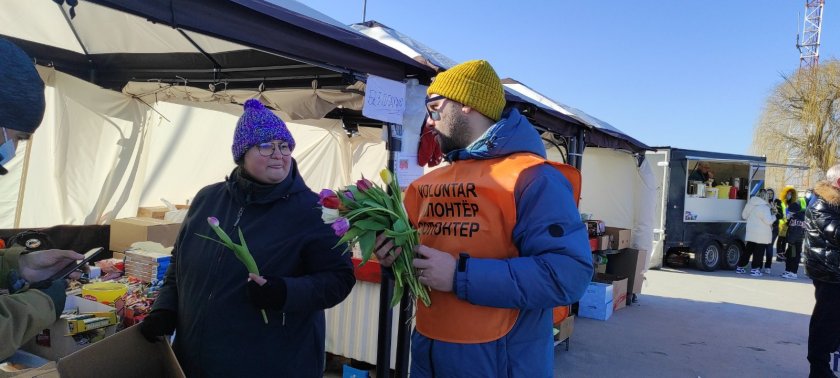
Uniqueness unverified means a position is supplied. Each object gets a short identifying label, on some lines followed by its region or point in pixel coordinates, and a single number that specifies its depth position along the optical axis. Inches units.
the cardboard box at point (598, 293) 260.5
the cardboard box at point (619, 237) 297.3
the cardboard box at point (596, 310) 264.7
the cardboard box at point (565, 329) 206.4
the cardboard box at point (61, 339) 90.3
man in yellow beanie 55.1
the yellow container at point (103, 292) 112.3
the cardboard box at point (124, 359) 57.7
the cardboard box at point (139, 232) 185.0
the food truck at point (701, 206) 422.0
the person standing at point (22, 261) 44.2
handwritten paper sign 118.6
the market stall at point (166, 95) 100.3
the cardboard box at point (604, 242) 275.4
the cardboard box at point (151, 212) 227.9
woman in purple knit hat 69.9
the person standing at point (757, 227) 418.0
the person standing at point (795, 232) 409.7
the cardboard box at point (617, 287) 284.6
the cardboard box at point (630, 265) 311.9
